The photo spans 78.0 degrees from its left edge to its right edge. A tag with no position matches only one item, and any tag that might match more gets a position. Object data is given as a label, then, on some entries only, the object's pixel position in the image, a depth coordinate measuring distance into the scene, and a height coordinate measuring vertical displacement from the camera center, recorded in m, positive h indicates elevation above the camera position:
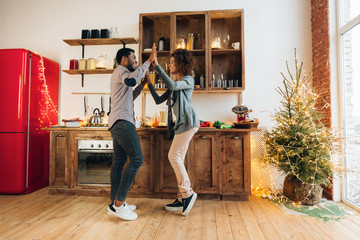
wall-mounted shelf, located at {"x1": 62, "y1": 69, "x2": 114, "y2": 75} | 3.21 +0.76
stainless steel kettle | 2.98 +0.06
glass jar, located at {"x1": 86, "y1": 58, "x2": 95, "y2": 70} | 3.22 +0.87
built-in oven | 2.71 -0.46
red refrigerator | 2.77 +0.01
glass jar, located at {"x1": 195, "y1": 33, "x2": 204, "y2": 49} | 3.05 +1.11
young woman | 2.09 +0.03
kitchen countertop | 2.54 -0.07
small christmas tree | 2.37 -0.22
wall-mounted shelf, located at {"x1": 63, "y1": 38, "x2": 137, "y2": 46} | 3.18 +1.20
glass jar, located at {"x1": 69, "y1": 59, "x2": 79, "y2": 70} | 3.24 +0.85
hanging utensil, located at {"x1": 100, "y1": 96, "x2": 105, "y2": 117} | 3.08 +0.18
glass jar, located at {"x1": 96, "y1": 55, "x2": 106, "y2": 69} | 3.20 +0.88
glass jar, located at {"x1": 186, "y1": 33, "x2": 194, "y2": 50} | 3.02 +1.11
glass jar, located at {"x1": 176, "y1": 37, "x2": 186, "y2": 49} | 3.00 +1.08
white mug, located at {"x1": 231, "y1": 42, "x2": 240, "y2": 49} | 2.89 +1.02
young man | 1.99 +0.00
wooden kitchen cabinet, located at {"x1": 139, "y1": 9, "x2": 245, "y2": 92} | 2.87 +1.19
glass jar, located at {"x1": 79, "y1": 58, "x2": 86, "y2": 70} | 3.24 +0.86
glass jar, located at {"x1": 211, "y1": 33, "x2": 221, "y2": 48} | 2.94 +1.08
